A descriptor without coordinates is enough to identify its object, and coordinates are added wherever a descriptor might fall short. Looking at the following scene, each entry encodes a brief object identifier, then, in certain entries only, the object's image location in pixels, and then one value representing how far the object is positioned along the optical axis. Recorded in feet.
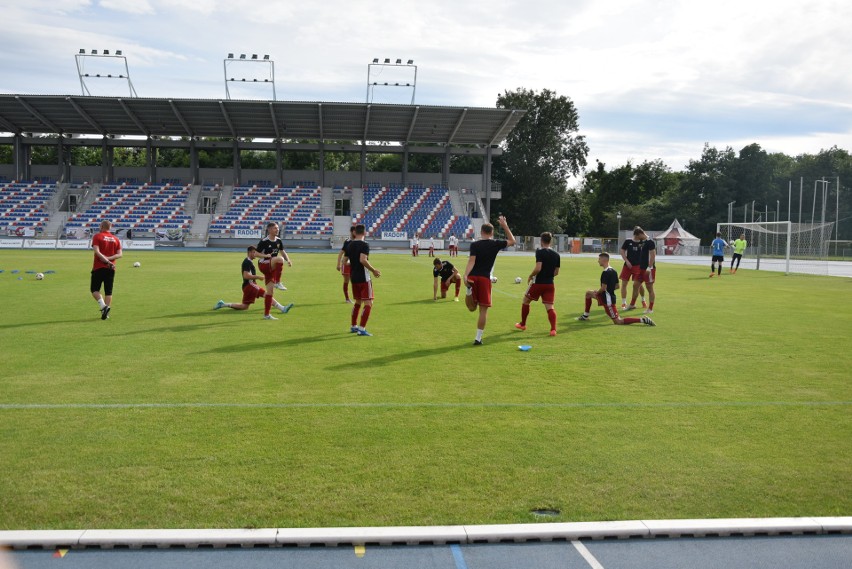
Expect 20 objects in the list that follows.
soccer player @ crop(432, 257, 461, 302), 58.80
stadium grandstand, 190.90
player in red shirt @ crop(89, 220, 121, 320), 44.19
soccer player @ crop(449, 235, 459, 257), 149.28
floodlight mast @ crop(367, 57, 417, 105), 202.41
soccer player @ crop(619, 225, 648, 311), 50.67
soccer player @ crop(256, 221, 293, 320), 46.52
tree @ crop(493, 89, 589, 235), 263.90
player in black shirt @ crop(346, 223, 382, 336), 38.70
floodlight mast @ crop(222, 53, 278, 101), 196.65
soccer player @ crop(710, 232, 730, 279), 97.45
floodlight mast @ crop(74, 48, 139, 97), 194.90
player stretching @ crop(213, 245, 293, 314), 49.75
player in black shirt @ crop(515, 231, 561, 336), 39.88
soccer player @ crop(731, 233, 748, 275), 105.08
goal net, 160.77
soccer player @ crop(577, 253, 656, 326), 45.09
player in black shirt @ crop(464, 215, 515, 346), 35.73
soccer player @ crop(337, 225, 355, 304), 49.52
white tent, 217.97
